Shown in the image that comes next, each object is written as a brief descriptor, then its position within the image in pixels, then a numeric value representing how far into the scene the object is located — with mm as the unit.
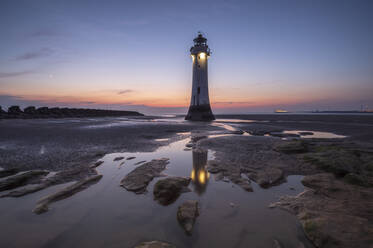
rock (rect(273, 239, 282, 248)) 2455
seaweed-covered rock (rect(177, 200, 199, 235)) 2836
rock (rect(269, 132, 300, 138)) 13461
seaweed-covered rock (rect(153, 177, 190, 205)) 3746
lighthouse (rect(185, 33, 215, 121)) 29562
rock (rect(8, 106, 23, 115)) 28466
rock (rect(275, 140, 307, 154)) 7809
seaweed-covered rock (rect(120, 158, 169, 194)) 4266
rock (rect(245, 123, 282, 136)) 14261
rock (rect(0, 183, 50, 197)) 3770
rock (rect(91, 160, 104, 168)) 5845
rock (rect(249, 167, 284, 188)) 4578
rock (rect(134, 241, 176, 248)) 2287
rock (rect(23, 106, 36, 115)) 31250
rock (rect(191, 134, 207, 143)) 11453
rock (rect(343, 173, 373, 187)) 4140
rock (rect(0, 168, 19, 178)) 4909
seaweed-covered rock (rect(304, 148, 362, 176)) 5041
